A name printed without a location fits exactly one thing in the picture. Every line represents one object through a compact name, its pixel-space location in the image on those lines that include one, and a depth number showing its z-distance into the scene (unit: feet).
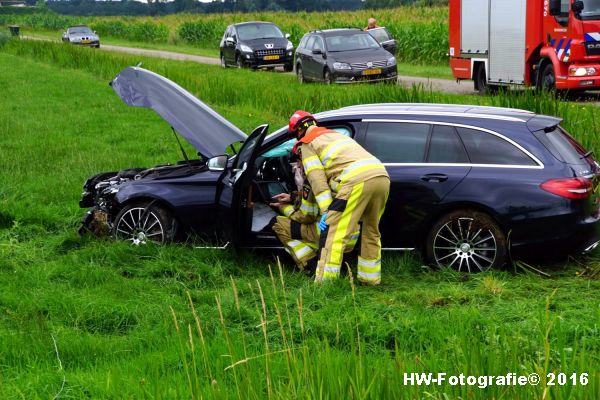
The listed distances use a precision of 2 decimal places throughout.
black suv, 113.09
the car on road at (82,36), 188.75
